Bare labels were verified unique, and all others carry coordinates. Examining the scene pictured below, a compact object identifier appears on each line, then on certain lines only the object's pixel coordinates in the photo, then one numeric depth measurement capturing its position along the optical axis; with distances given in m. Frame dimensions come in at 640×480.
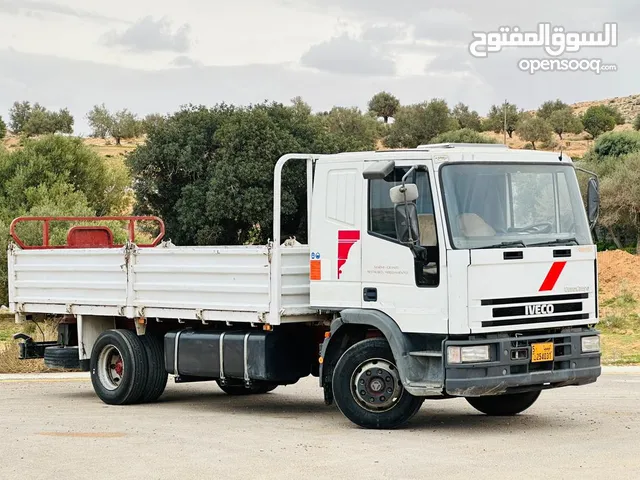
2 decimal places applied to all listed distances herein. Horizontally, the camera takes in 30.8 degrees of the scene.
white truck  11.18
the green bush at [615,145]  59.80
